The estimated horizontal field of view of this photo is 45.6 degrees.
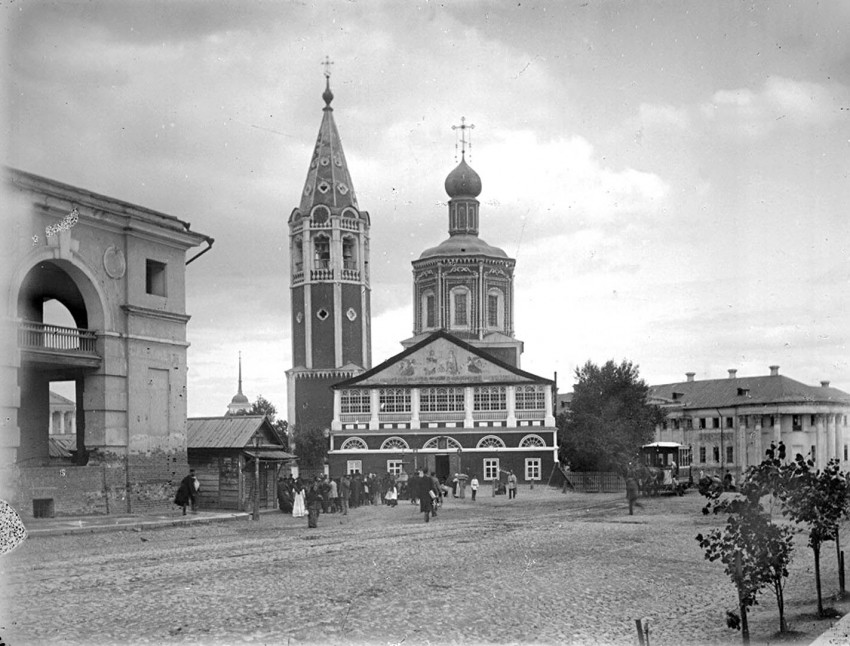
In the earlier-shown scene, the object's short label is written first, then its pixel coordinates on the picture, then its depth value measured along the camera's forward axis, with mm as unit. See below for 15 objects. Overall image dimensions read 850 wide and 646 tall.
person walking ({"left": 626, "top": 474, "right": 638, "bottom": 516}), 30428
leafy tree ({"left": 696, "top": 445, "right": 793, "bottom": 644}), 10594
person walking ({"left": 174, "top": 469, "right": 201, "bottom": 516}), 26266
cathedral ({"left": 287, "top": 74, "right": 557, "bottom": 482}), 52938
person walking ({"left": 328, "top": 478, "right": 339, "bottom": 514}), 32594
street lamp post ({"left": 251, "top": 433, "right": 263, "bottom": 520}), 27984
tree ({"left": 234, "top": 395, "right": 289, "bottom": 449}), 65944
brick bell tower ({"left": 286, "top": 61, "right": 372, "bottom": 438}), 65688
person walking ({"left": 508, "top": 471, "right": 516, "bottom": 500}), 40656
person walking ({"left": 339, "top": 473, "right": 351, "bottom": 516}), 31359
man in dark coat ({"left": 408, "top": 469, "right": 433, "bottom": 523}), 27562
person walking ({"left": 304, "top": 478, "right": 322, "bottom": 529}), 25406
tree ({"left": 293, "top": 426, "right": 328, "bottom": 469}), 62406
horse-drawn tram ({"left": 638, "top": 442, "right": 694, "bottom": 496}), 38781
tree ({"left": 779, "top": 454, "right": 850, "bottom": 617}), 12023
